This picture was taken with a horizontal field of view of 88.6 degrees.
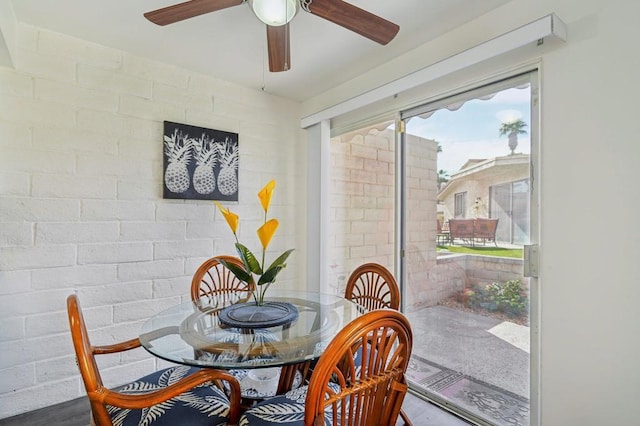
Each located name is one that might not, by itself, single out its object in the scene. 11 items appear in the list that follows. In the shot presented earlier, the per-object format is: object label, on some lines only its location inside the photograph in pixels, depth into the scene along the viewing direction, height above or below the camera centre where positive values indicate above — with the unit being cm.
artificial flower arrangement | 144 -21
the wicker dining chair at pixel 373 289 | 192 -45
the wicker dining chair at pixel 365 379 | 90 -49
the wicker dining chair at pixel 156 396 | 105 -73
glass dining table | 123 -52
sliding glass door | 181 -17
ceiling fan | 143 +92
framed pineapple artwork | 256 +45
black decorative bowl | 150 -48
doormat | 184 -108
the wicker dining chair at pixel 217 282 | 218 -47
